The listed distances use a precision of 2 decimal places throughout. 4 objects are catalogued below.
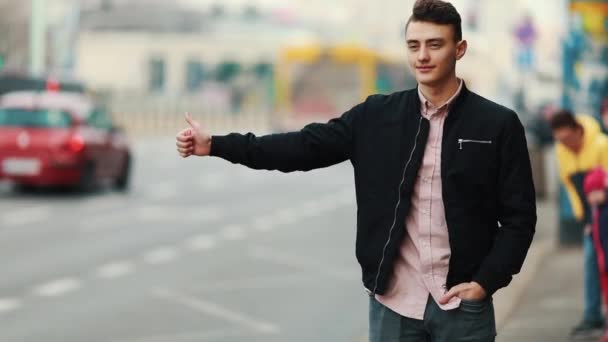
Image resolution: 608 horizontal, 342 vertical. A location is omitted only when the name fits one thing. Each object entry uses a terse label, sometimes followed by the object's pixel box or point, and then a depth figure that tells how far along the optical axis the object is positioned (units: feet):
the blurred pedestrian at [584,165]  31.81
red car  76.89
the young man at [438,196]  14.98
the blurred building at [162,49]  365.40
